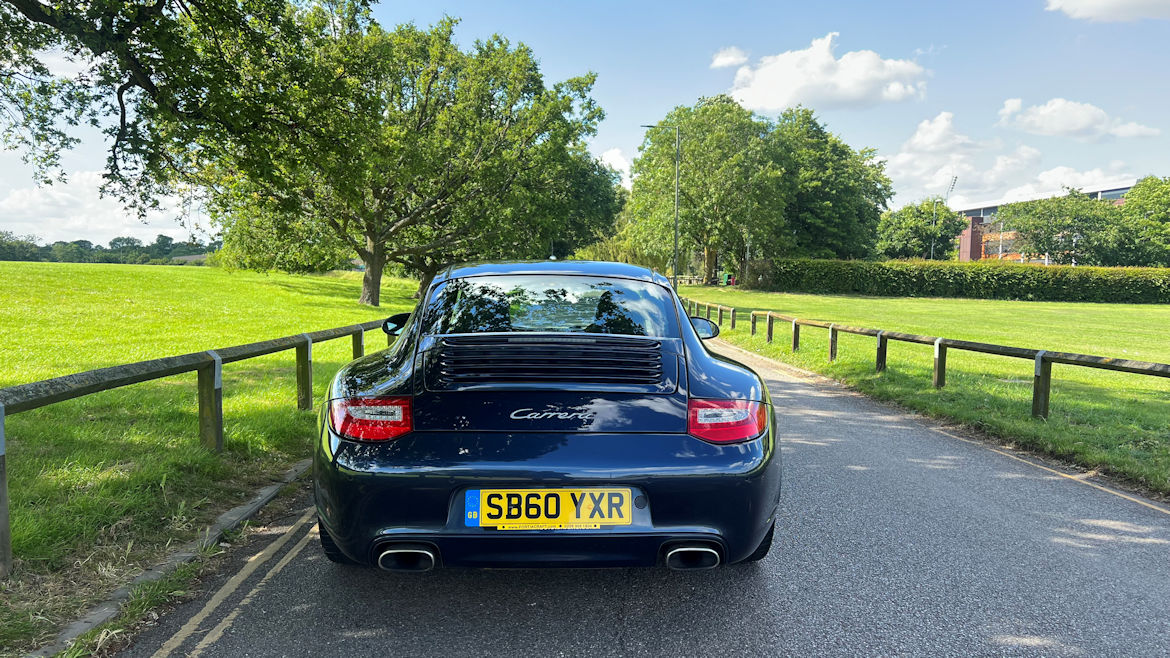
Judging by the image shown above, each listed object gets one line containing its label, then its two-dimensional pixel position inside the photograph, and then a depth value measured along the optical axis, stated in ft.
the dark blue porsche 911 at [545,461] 8.26
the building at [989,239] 312.50
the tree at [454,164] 86.84
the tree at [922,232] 256.11
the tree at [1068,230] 216.74
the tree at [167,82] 28.91
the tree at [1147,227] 219.82
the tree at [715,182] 158.10
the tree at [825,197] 186.09
